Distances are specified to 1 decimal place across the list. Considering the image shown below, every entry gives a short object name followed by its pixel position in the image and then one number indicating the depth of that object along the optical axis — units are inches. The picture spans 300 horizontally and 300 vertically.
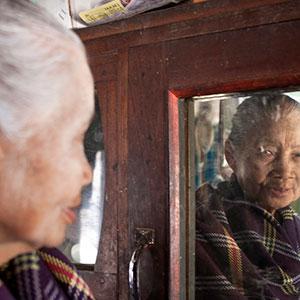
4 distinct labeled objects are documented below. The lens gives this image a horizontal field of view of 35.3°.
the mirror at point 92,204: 34.5
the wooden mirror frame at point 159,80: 28.7
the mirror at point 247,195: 28.8
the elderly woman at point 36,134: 16.3
